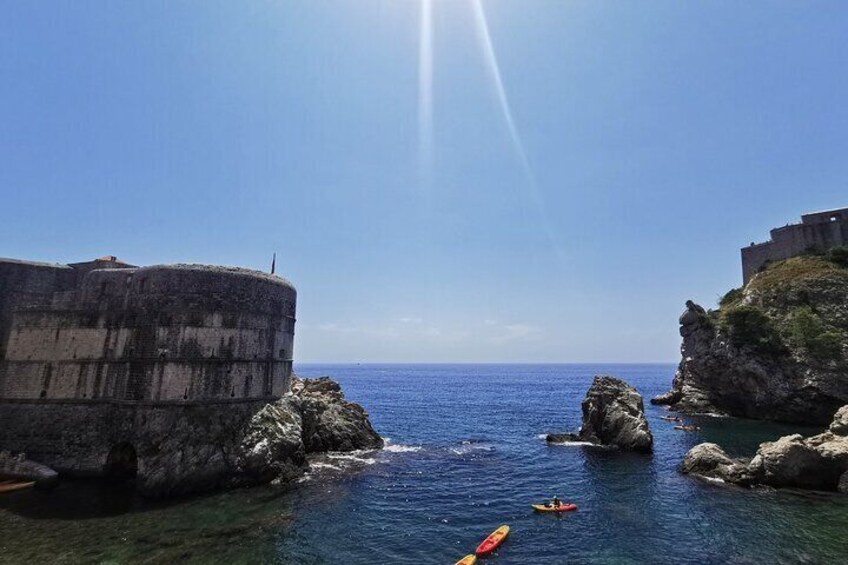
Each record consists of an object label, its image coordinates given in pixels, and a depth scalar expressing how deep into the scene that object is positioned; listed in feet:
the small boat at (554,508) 82.48
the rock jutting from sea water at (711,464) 96.77
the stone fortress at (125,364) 91.71
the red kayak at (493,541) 65.18
